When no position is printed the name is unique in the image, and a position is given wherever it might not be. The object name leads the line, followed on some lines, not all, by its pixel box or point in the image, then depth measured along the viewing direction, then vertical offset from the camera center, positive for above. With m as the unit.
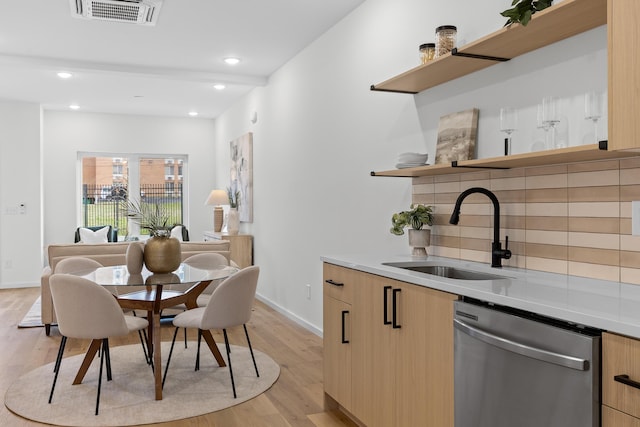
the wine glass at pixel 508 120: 2.32 +0.38
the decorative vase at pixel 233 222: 6.93 -0.17
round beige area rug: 2.99 -1.12
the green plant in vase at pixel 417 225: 2.98 -0.09
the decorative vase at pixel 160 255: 3.40 -0.29
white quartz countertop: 1.40 -0.27
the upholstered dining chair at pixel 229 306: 3.23 -0.58
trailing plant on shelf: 1.98 +0.73
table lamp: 7.54 +0.09
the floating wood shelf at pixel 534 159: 1.81 +0.19
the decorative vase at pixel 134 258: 3.39 -0.31
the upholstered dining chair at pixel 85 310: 2.99 -0.56
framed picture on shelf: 2.76 +0.37
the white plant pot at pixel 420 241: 2.97 -0.18
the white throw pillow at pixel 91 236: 7.79 -0.40
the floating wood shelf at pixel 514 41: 1.93 +0.70
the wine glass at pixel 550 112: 2.11 +0.37
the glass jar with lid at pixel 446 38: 2.67 +0.84
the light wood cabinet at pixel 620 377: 1.30 -0.41
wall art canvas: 6.73 +0.47
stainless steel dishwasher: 1.42 -0.47
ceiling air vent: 3.86 +1.45
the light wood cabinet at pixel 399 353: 2.04 -0.61
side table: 6.59 -0.48
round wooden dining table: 3.11 -0.55
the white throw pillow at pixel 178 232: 8.11 -0.35
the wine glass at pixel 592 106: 1.95 +0.37
